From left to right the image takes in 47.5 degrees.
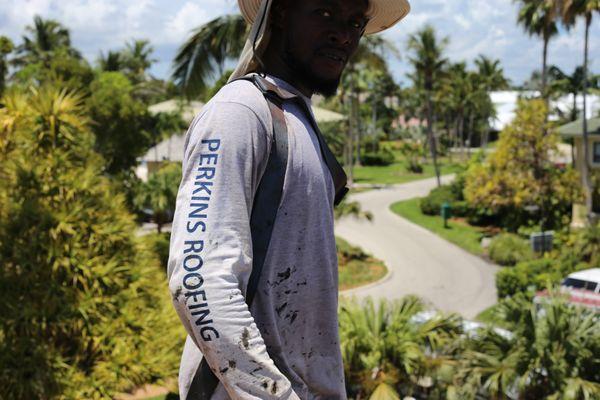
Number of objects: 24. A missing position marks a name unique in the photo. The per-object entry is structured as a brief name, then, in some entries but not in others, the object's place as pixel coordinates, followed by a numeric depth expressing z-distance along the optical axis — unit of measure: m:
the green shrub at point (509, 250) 23.67
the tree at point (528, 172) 26.14
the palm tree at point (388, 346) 8.28
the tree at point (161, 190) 22.50
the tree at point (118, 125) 21.77
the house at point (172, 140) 23.94
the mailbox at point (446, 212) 30.97
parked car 15.27
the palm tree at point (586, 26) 24.80
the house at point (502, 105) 71.44
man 1.41
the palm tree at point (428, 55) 37.00
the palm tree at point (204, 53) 12.62
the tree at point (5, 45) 10.88
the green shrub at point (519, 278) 18.61
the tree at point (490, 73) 57.72
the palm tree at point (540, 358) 8.01
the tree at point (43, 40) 44.00
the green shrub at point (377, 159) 59.56
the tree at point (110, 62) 39.97
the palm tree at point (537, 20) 32.88
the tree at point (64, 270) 6.62
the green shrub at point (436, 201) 34.28
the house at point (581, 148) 27.92
